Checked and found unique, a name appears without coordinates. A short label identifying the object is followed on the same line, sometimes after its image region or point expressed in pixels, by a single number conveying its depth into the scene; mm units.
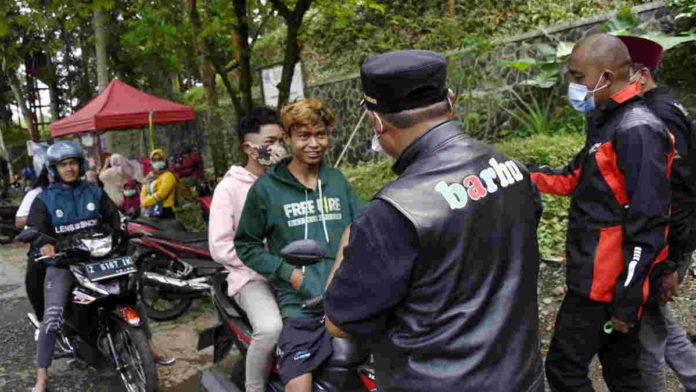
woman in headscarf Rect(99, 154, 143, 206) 8641
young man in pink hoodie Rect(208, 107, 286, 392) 2855
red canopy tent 9773
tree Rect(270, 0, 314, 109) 6211
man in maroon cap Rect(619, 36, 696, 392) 2594
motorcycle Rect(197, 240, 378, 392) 2311
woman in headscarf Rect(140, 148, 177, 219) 7418
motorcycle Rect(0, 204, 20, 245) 11273
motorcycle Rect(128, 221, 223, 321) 5379
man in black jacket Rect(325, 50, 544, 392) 1482
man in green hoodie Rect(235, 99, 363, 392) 2828
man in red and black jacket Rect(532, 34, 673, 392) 2320
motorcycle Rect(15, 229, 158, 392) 3910
